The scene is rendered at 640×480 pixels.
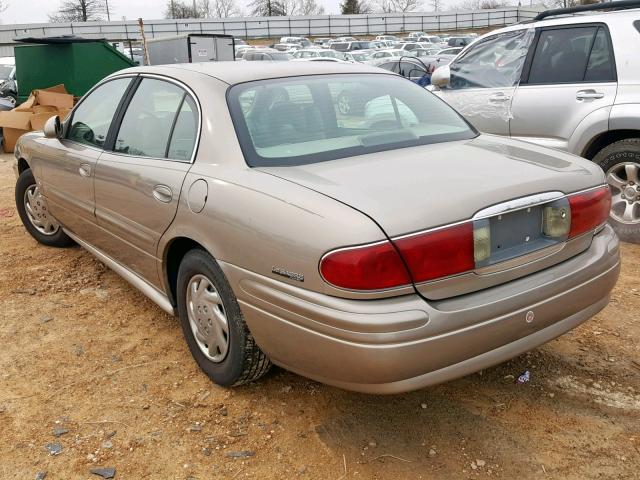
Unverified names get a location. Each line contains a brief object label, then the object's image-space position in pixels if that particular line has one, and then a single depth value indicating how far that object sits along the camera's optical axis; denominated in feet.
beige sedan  7.09
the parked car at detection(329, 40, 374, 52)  131.87
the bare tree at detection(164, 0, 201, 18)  251.60
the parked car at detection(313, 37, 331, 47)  140.52
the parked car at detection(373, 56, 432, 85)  52.70
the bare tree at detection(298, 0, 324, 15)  273.33
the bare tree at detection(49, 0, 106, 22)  219.61
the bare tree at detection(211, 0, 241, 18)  289.94
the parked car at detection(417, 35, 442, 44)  144.56
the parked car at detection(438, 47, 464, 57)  87.54
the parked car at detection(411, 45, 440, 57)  99.95
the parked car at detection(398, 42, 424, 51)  118.73
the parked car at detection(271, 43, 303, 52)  133.03
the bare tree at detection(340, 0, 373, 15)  241.14
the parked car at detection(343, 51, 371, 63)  89.23
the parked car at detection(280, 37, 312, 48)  144.05
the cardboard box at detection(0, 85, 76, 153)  35.55
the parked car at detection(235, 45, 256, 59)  102.92
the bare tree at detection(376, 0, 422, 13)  284.00
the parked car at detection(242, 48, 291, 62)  78.85
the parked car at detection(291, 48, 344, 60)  90.68
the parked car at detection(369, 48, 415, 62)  96.12
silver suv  15.92
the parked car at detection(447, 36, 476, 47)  119.87
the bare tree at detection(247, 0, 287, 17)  255.50
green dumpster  42.52
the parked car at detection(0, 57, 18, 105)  57.88
